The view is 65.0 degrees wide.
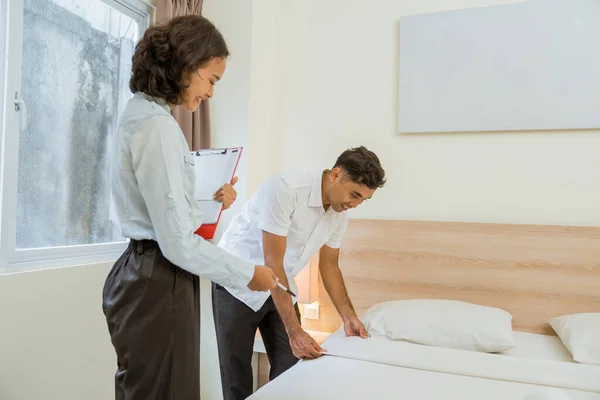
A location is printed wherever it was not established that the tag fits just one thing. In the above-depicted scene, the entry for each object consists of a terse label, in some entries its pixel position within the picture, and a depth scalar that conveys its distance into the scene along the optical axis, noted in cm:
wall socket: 252
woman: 96
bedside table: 237
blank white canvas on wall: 219
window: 162
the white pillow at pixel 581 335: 168
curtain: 220
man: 161
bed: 138
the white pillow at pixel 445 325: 181
